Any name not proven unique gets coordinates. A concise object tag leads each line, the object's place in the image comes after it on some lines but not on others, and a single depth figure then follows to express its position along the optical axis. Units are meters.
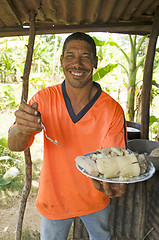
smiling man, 1.53
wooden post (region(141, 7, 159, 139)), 2.23
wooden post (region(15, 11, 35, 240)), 1.98
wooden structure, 1.77
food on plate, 1.12
